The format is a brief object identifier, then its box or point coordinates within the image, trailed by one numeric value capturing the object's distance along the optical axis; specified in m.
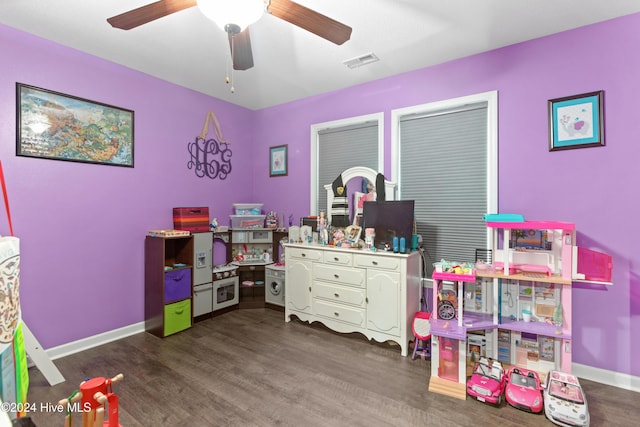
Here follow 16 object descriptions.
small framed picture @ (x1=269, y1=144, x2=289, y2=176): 4.32
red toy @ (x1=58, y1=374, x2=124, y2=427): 1.00
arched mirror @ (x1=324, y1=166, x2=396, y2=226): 3.47
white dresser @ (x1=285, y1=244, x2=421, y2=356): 2.82
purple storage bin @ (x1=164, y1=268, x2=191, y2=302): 3.21
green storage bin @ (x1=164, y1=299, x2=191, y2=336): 3.18
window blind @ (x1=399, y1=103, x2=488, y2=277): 2.96
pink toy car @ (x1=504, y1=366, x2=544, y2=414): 2.01
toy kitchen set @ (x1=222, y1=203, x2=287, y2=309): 4.01
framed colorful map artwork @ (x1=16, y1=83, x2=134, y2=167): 2.59
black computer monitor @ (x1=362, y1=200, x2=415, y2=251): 2.99
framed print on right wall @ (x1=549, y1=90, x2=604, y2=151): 2.42
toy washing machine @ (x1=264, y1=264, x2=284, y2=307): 3.91
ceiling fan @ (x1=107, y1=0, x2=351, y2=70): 1.54
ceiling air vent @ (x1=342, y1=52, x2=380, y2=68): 2.97
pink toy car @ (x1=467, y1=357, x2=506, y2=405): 2.08
